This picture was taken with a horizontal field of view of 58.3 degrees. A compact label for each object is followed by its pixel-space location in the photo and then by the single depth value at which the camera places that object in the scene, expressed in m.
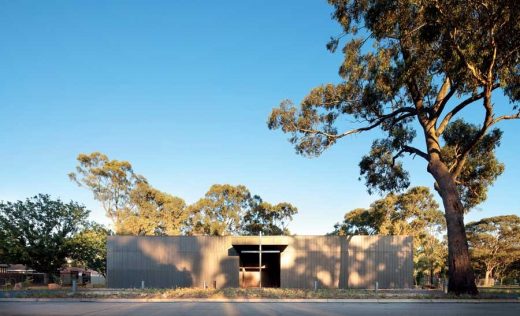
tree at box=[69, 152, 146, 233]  49.50
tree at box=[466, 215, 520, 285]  57.66
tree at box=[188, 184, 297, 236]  53.91
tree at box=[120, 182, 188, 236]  50.94
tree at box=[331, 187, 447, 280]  50.97
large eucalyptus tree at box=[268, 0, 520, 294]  14.48
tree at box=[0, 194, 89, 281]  36.34
